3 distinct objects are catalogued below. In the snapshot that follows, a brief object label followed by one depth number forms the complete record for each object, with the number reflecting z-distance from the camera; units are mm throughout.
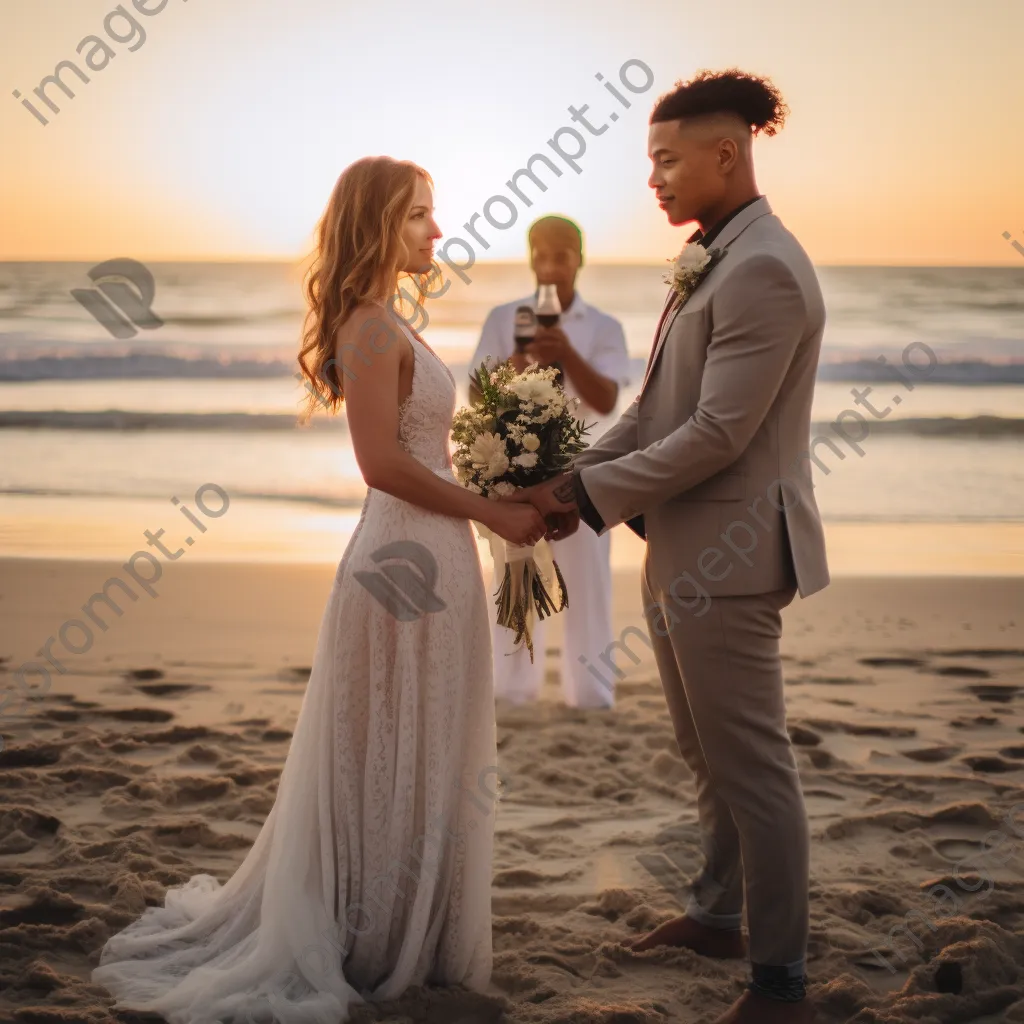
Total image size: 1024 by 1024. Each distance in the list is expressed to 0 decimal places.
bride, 3754
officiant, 6801
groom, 3512
